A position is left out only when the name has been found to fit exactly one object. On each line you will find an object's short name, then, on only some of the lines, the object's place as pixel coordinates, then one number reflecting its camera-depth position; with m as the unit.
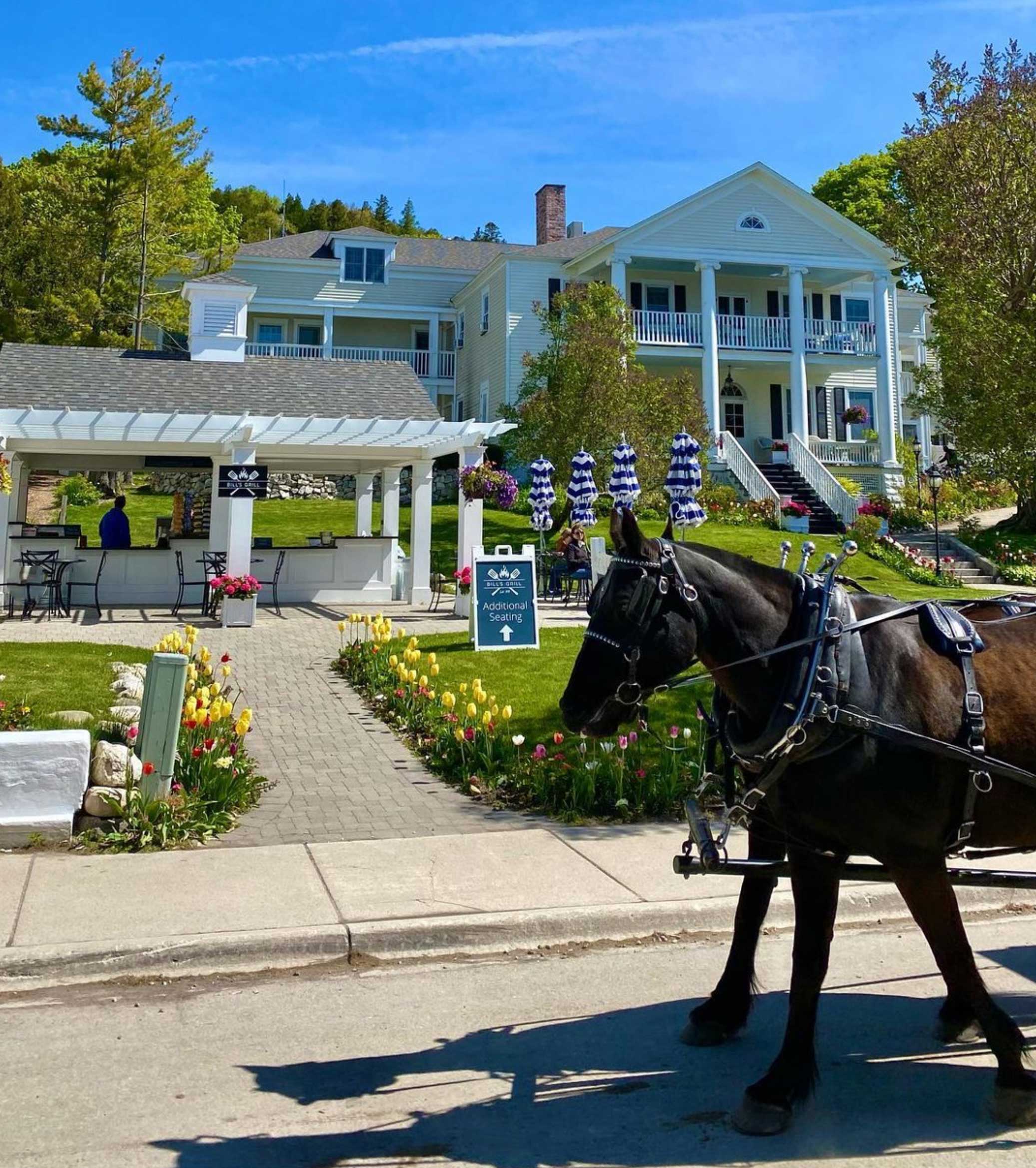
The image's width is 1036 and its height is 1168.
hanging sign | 17.94
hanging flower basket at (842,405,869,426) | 36.16
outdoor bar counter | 19.80
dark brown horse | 3.44
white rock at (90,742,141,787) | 7.05
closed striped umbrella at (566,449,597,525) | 20.59
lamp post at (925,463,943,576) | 25.11
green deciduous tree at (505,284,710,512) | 25.78
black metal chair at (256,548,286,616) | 19.36
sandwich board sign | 13.84
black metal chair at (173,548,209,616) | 18.42
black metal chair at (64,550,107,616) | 17.83
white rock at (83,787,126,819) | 6.87
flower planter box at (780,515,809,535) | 28.05
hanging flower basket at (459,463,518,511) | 18.62
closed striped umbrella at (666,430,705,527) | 18.33
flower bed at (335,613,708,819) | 7.75
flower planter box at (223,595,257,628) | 16.66
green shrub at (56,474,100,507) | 32.19
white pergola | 18.05
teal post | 6.95
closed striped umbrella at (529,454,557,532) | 21.69
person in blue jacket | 20.02
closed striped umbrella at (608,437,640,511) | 19.22
